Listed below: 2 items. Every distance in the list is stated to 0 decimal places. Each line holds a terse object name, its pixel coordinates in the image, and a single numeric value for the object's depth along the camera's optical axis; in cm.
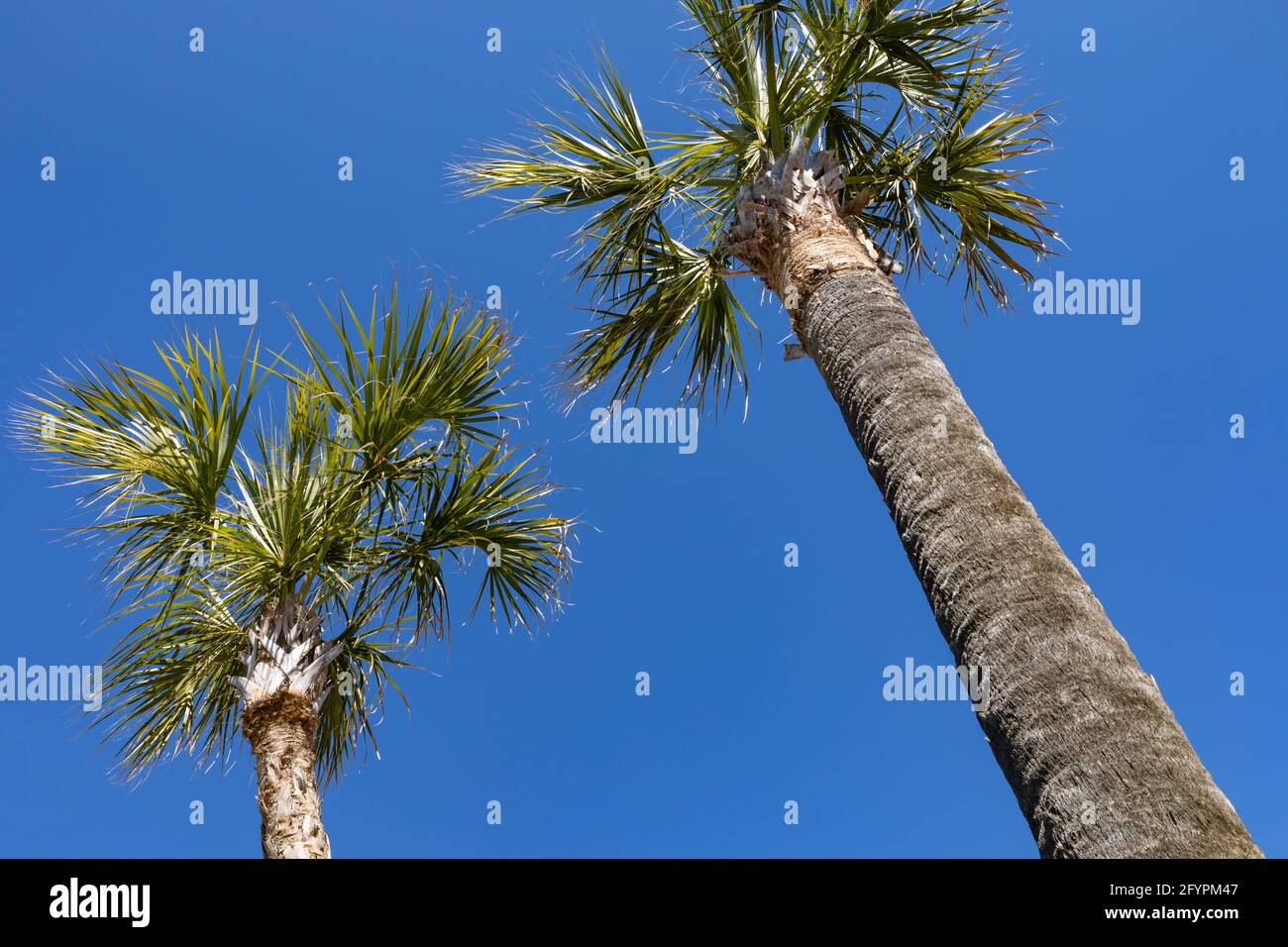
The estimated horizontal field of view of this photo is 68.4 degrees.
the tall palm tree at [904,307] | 286
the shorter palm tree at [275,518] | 634
